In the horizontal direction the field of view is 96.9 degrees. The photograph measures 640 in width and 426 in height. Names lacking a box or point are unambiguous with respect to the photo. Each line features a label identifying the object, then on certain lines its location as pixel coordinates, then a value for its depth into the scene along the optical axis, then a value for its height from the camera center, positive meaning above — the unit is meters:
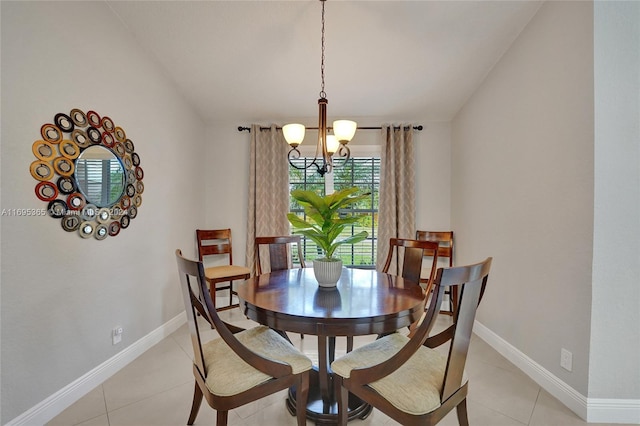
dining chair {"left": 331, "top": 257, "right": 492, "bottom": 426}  1.09 -0.75
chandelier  2.04 +0.56
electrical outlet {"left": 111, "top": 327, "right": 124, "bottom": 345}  2.18 -0.97
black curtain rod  3.62 +1.07
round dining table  1.29 -0.48
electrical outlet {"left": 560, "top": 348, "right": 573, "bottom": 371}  1.78 -0.95
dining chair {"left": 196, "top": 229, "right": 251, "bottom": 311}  3.08 -0.60
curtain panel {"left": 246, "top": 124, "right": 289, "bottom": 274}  3.64 +0.27
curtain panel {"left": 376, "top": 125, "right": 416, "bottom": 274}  3.54 +0.27
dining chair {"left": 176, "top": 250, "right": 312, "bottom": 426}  1.27 -0.76
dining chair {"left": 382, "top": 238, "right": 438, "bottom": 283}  2.17 -0.37
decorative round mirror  1.70 +0.26
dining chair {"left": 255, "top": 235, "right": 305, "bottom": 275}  2.54 -0.36
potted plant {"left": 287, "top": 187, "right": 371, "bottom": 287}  1.70 -0.09
